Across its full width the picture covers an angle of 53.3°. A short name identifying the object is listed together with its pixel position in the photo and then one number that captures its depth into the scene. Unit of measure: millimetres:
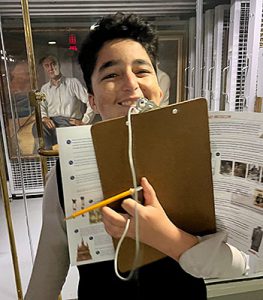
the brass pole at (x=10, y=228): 1210
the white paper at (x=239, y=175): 426
